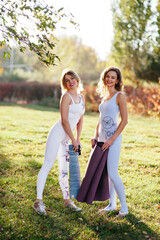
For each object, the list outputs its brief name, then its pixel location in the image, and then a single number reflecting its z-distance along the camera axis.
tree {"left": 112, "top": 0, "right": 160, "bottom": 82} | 17.08
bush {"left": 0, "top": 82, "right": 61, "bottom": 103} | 25.44
